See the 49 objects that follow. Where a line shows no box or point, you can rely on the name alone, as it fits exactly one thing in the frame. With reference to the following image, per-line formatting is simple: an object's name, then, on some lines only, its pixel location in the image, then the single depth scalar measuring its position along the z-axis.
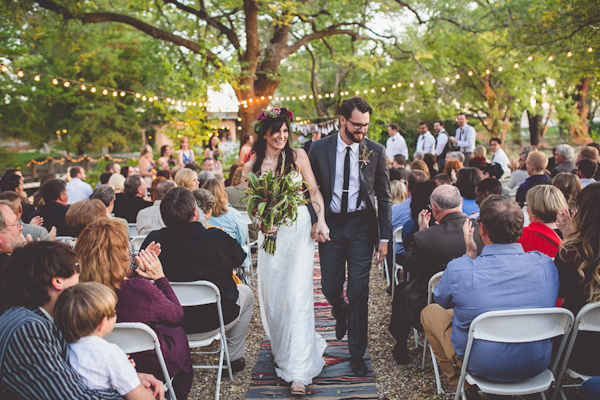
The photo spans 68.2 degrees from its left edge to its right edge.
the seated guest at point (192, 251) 3.08
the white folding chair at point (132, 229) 5.39
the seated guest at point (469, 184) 4.69
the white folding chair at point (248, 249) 5.08
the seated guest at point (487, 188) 4.35
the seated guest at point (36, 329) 1.82
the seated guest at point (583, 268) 2.42
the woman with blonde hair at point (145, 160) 9.50
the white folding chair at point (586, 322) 2.30
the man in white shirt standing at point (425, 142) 11.23
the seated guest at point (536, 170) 5.66
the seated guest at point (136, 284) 2.43
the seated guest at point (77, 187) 6.90
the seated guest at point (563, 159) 6.25
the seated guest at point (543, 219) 3.12
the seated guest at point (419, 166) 6.70
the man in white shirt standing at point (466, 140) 10.80
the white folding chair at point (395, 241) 4.53
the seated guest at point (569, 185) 4.23
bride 3.32
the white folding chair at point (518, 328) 2.23
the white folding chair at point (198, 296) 2.93
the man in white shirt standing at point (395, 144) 11.13
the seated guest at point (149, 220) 4.68
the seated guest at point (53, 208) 4.80
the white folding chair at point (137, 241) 4.29
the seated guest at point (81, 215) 3.57
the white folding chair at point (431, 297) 3.06
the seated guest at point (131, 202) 5.56
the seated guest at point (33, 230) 4.00
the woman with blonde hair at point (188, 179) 5.39
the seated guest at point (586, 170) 5.27
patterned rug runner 3.24
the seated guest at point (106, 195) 4.77
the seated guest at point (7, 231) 2.98
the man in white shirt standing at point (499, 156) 9.05
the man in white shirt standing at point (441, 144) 11.00
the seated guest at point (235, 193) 6.30
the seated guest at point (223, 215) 4.73
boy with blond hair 1.93
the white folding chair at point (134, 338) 2.29
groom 3.44
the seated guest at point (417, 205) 4.07
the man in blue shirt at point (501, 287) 2.37
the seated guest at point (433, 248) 3.24
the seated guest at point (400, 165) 7.85
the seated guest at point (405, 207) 4.94
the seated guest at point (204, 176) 6.04
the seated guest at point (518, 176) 7.07
